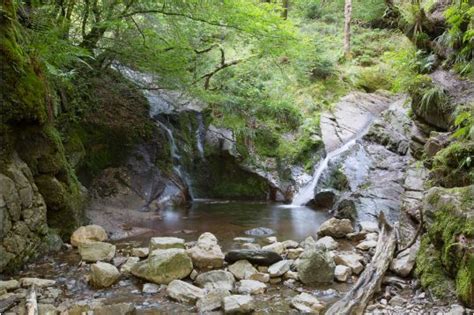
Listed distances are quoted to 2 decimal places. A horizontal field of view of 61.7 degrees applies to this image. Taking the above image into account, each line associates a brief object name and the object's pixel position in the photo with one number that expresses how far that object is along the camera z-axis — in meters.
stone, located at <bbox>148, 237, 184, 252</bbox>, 5.21
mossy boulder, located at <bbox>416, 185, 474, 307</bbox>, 3.47
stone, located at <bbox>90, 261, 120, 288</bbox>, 4.38
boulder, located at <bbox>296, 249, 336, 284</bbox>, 4.60
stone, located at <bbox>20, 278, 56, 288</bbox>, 4.20
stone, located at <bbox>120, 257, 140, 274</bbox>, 4.78
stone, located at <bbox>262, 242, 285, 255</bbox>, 5.57
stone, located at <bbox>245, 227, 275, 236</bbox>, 6.86
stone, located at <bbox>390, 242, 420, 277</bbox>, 4.33
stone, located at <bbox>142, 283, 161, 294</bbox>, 4.32
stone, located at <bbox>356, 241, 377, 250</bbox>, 5.71
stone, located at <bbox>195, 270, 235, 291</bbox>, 4.41
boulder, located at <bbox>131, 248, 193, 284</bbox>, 4.52
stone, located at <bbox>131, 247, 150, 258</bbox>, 5.35
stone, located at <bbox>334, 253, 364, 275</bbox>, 4.86
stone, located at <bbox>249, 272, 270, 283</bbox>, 4.64
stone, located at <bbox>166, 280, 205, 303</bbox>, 4.09
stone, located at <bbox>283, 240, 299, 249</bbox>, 5.88
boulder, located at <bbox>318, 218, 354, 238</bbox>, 6.58
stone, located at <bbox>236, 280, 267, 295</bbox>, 4.32
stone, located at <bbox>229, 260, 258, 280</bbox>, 4.73
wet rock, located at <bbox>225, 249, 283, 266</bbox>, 5.05
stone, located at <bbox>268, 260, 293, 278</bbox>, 4.72
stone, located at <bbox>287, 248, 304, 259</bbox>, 5.43
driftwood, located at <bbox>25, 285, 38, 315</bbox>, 3.52
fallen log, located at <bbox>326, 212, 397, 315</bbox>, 3.66
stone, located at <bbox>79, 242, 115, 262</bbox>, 5.13
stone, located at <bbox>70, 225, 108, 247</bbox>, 5.74
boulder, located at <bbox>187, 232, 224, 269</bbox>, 5.03
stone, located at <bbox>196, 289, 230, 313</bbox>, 3.88
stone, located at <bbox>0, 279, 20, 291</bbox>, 4.01
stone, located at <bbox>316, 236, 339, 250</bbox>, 5.88
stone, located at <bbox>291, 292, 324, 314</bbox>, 3.90
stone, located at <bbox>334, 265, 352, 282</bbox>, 4.64
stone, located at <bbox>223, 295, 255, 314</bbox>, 3.77
